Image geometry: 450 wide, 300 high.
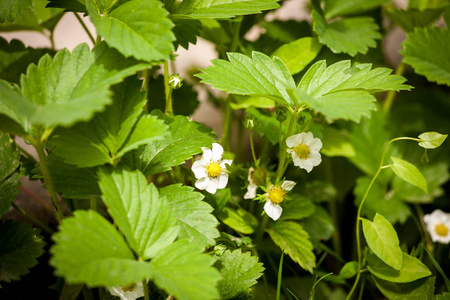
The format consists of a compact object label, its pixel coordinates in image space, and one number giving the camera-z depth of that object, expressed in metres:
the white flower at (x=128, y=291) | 0.42
